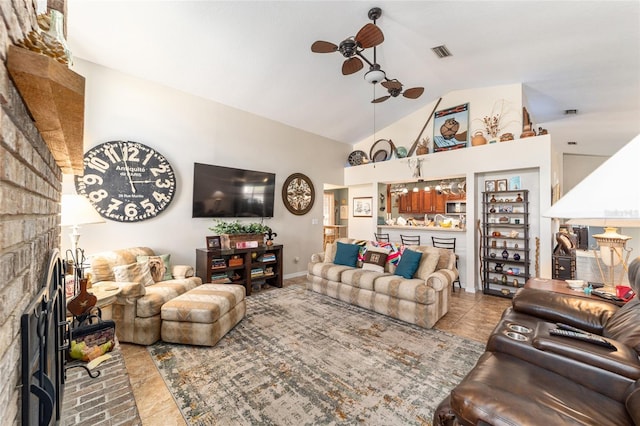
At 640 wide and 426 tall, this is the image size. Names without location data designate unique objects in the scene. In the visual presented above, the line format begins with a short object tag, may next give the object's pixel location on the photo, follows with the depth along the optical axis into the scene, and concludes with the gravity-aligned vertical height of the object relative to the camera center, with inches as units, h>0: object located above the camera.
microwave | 251.9 +10.9
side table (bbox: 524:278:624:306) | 87.4 -25.1
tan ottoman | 101.9 -39.7
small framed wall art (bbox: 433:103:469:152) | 194.9 +68.1
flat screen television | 164.3 +16.7
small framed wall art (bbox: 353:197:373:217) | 270.1 +11.3
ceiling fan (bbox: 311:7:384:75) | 99.9 +68.9
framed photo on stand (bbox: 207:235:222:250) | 155.7 -15.1
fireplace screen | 31.4 -20.5
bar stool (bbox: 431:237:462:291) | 198.4 -18.0
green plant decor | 165.2 -7.0
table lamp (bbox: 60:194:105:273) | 95.7 +1.3
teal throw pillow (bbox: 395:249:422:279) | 139.0 -24.2
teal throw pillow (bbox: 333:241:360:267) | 165.3 -23.2
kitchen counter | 197.1 -8.0
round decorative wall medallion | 212.5 +19.4
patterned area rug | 70.3 -50.5
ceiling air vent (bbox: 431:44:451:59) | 138.1 +88.8
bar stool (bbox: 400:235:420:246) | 219.5 -17.5
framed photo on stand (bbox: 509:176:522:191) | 174.1 +23.4
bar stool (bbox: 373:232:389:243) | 233.4 -16.9
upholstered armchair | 102.7 -31.0
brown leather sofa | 42.8 -30.6
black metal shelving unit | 171.3 -15.7
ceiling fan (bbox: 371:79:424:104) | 130.6 +65.3
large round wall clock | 129.2 +18.0
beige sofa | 123.0 -35.5
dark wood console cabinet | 153.8 -30.6
